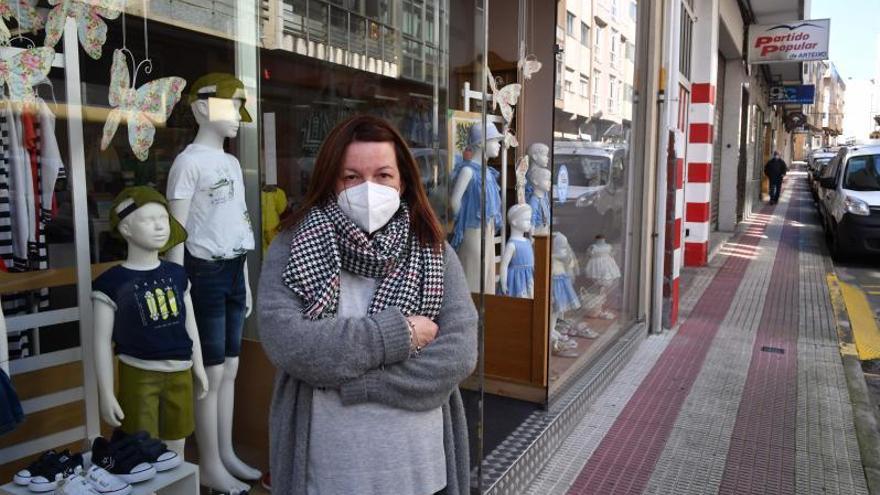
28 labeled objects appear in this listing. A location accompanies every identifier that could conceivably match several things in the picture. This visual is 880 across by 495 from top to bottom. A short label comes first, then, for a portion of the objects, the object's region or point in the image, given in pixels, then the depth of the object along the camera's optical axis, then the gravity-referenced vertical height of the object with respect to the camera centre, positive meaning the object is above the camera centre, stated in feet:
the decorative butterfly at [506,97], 13.36 +1.62
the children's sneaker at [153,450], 6.44 -2.52
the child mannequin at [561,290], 14.60 -2.35
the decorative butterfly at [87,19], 6.38 +1.48
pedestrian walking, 71.82 +0.93
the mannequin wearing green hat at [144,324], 6.70 -1.41
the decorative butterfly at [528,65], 14.00 +2.31
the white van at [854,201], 33.58 -0.99
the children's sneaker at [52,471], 5.87 -2.50
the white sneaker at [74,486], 5.74 -2.53
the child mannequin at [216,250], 7.50 -0.78
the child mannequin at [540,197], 14.11 -0.34
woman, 4.83 -1.06
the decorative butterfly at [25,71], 6.11 +0.95
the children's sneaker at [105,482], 5.84 -2.54
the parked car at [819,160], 80.06 +2.67
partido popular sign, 40.45 +8.22
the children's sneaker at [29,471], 5.90 -2.49
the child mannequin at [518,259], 13.47 -1.54
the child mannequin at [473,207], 11.39 -0.46
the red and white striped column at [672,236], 19.74 -1.58
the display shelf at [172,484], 5.86 -2.77
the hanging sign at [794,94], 71.15 +8.87
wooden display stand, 12.83 -3.04
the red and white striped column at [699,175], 30.81 +0.26
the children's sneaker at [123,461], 6.17 -2.50
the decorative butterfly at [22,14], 6.05 +1.43
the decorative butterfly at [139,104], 6.83 +0.75
